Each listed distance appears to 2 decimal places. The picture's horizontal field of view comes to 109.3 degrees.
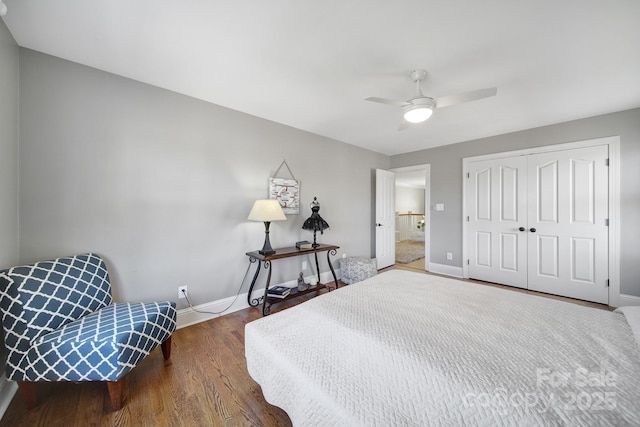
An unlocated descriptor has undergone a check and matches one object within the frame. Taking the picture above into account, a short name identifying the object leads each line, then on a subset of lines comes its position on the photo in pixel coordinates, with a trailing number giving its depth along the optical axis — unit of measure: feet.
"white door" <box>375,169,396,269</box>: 14.07
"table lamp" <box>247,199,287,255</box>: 8.04
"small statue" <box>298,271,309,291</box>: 9.64
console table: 8.30
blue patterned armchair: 4.11
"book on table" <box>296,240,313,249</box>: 9.70
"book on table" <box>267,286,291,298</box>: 8.66
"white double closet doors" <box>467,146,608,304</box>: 9.30
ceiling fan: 5.67
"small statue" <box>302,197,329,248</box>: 10.11
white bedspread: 2.35
